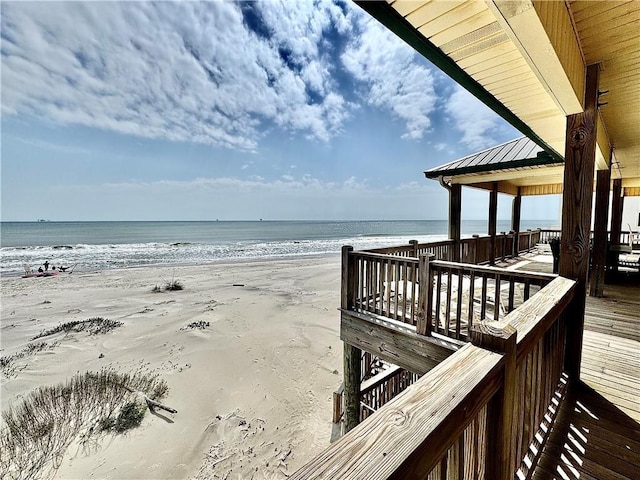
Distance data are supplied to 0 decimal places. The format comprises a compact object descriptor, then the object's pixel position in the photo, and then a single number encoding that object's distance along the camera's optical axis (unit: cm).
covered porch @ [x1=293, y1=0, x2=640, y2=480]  73
